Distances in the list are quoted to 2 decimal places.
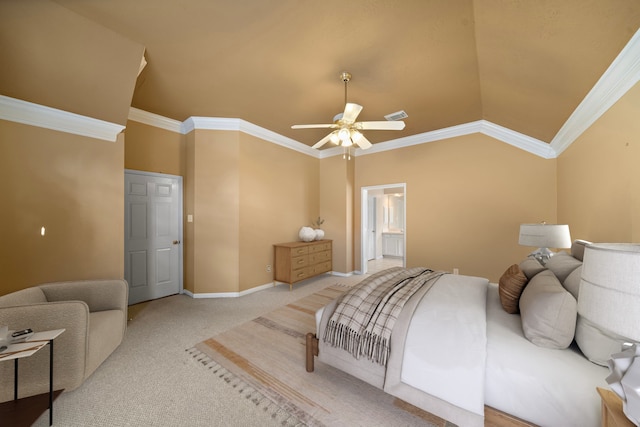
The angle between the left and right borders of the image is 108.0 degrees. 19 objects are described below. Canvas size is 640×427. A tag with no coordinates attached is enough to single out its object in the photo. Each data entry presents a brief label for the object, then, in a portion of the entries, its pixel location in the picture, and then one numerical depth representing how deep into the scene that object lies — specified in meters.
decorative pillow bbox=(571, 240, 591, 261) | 1.93
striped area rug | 1.57
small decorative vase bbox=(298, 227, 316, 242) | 4.83
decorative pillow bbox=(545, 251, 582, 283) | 1.73
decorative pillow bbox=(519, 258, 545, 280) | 1.91
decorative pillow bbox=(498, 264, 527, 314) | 1.73
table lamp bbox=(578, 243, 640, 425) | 0.66
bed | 1.13
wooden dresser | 4.29
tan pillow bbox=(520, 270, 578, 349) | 1.27
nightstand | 0.79
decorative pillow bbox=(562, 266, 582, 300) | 1.43
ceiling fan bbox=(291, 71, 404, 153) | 2.45
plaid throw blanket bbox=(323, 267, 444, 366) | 1.57
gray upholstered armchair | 1.60
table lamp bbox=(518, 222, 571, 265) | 2.57
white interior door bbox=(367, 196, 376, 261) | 7.13
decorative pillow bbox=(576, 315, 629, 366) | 1.11
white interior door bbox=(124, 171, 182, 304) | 3.50
